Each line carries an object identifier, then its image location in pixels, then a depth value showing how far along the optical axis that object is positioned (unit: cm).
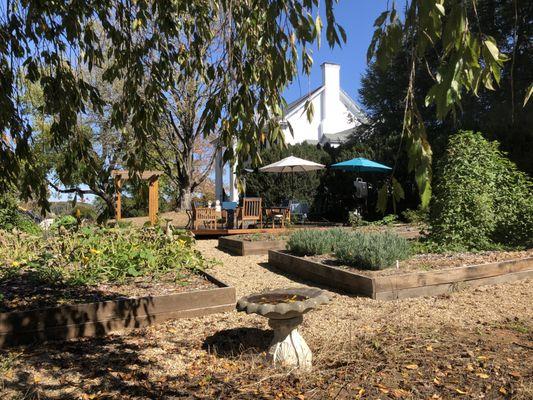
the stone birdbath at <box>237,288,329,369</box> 336
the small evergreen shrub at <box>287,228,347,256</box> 776
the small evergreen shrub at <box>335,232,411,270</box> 622
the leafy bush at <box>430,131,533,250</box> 741
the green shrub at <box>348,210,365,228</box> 1251
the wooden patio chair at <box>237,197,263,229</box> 1423
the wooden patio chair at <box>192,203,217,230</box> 1414
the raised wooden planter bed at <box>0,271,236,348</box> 417
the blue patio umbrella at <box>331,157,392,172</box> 1452
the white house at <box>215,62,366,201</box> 2525
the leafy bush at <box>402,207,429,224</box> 1153
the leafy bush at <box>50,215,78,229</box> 732
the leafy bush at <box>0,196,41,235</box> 983
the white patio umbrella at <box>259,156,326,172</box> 1521
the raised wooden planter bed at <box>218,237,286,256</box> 1000
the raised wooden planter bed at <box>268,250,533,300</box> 557
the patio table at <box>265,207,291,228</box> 1429
